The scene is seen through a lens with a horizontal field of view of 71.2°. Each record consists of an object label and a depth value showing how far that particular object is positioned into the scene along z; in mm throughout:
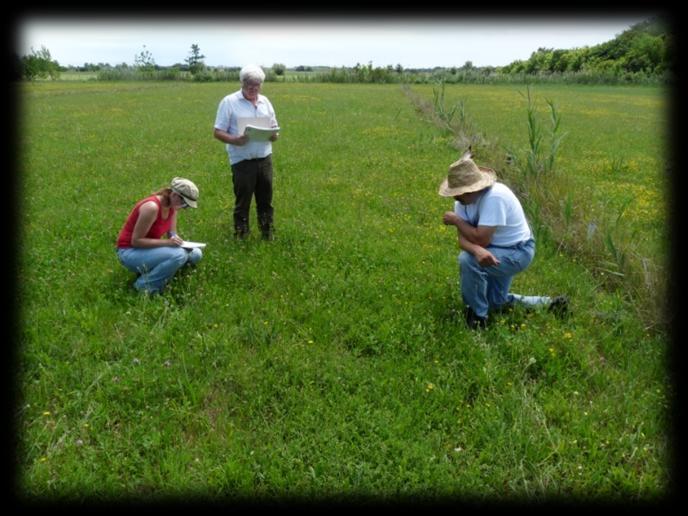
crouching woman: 4570
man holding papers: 5414
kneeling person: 3949
